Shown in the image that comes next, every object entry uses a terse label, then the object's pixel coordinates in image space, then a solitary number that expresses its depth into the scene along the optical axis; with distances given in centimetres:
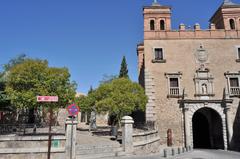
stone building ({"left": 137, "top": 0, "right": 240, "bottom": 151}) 1998
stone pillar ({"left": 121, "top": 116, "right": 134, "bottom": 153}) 1261
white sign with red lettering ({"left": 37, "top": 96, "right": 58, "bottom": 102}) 875
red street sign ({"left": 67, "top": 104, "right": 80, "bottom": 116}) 938
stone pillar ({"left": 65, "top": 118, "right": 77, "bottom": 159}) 1073
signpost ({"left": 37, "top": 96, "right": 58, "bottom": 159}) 875
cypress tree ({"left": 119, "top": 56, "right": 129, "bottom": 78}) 3979
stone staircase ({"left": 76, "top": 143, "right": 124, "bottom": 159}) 1135
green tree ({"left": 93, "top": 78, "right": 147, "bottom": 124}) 1750
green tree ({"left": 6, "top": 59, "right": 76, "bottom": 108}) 1569
